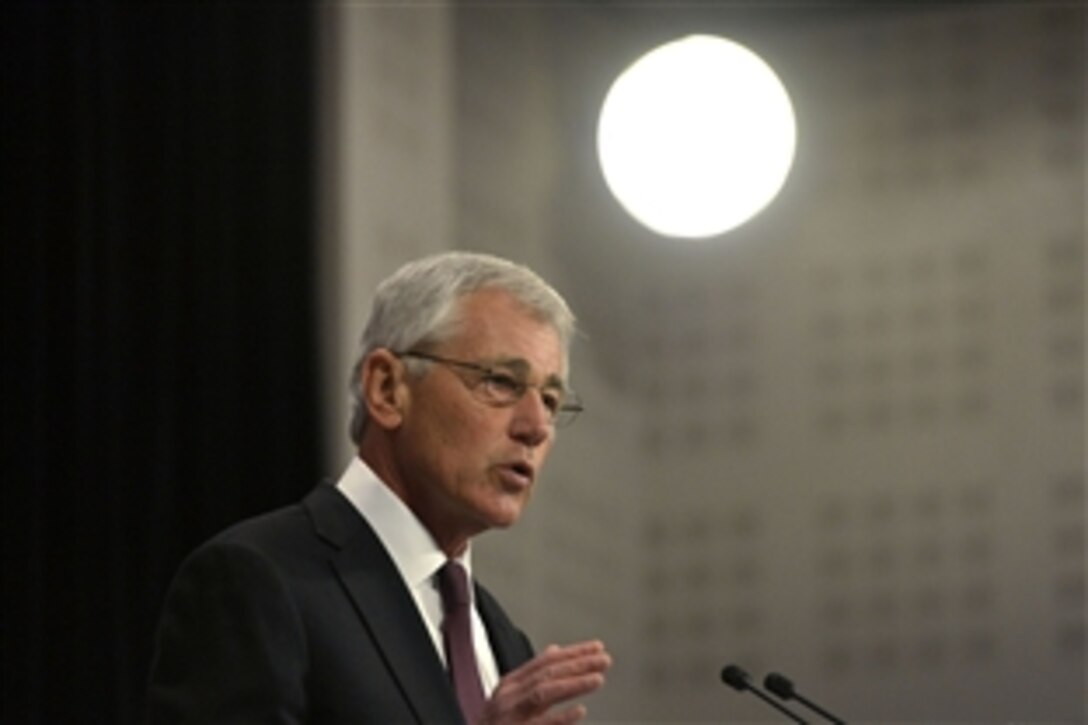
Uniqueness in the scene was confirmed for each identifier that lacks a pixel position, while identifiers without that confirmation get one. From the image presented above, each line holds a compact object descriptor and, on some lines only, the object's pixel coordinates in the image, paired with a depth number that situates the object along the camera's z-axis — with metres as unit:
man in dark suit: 4.48
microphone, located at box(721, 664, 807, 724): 5.25
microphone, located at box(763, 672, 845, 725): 5.18
